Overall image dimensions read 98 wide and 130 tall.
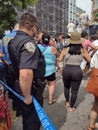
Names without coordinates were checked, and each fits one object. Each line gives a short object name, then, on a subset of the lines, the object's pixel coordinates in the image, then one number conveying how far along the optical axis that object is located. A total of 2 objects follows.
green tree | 3.85
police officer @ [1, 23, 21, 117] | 1.34
